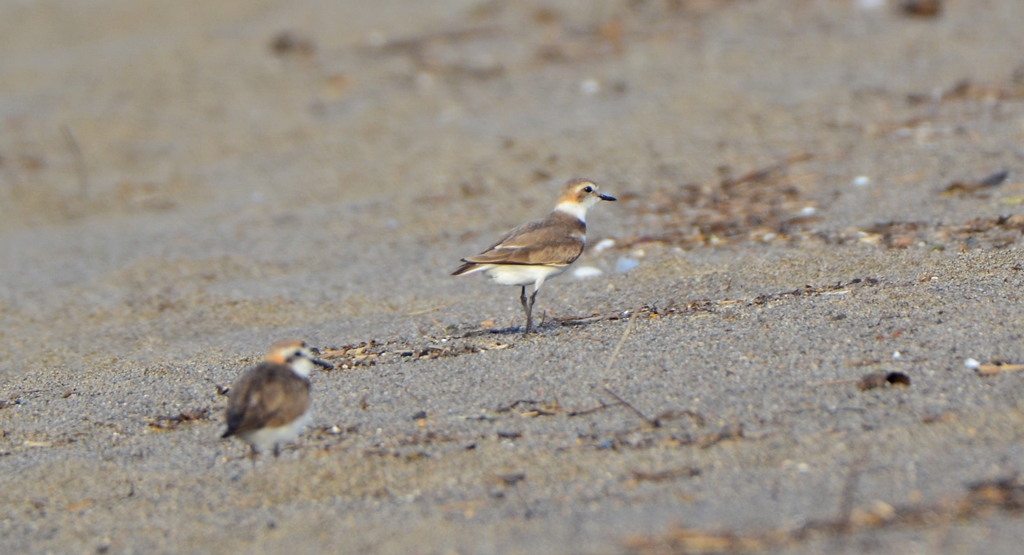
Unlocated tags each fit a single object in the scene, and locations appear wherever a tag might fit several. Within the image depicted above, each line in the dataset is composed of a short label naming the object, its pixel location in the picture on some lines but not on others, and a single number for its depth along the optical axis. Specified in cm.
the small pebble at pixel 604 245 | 1591
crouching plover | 872
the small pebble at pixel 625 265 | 1469
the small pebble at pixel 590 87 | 2427
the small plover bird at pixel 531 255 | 1231
